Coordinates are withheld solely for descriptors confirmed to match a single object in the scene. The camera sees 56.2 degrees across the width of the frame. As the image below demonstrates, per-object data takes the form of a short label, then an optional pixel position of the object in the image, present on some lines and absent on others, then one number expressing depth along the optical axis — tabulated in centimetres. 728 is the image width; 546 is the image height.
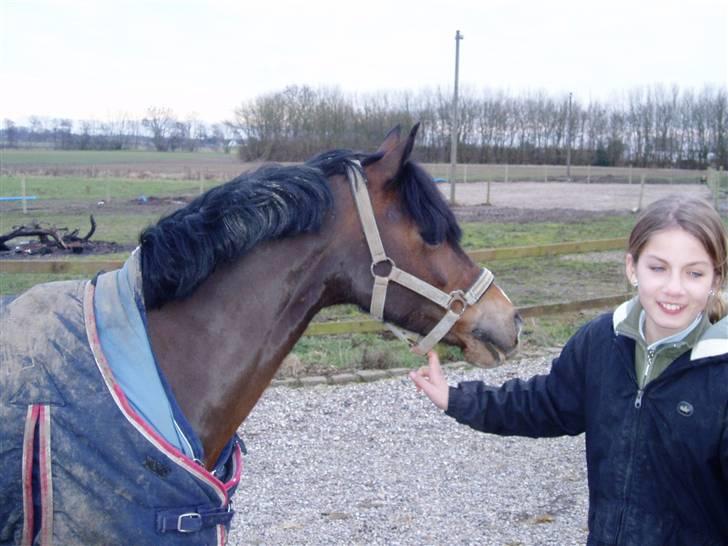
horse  172
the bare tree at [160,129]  5925
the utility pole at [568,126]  5862
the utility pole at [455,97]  2366
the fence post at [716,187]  1786
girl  185
